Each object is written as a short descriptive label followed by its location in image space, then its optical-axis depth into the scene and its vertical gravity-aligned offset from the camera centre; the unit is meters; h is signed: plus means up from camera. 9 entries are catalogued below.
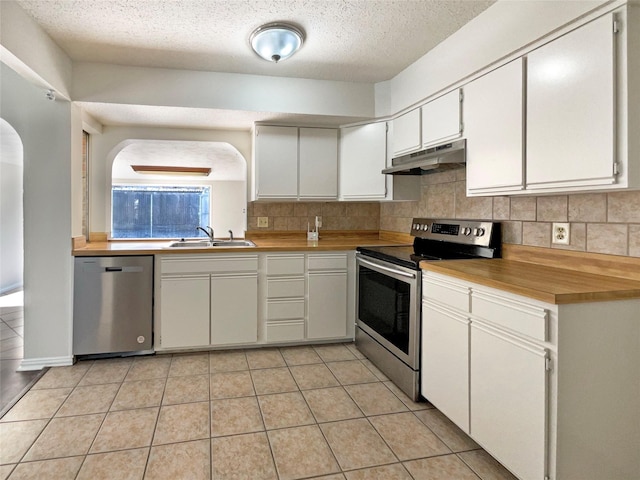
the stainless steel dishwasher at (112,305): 2.90 -0.54
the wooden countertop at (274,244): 2.97 -0.09
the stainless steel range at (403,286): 2.35 -0.35
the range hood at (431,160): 2.39 +0.50
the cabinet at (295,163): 3.44 +0.63
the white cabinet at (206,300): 3.04 -0.53
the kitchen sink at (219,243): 3.58 -0.09
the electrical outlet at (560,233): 2.00 +0.01
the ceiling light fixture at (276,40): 2.31 +1.19
